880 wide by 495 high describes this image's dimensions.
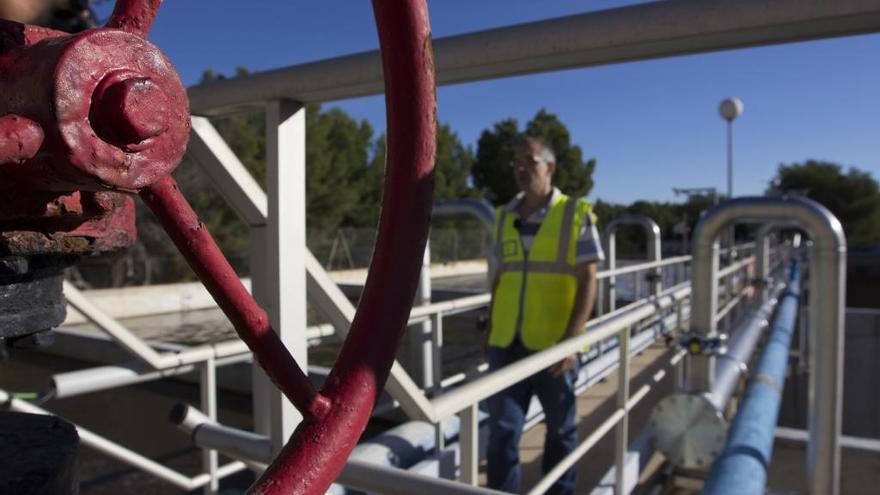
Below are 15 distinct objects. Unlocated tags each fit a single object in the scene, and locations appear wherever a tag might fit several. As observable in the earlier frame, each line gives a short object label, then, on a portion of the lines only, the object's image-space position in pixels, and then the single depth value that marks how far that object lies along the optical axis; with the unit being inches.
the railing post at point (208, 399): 85.8
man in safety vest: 102.8
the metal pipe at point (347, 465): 34.2
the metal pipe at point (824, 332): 87.5
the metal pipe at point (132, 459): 76.6
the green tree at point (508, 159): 1483.8
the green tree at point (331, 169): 917.8
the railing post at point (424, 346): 141.2
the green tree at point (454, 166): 1300.4
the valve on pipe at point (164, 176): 14.6
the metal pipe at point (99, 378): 72.3
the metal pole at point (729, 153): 493.7
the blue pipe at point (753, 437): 65.4
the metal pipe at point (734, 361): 107.8
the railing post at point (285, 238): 38.8
